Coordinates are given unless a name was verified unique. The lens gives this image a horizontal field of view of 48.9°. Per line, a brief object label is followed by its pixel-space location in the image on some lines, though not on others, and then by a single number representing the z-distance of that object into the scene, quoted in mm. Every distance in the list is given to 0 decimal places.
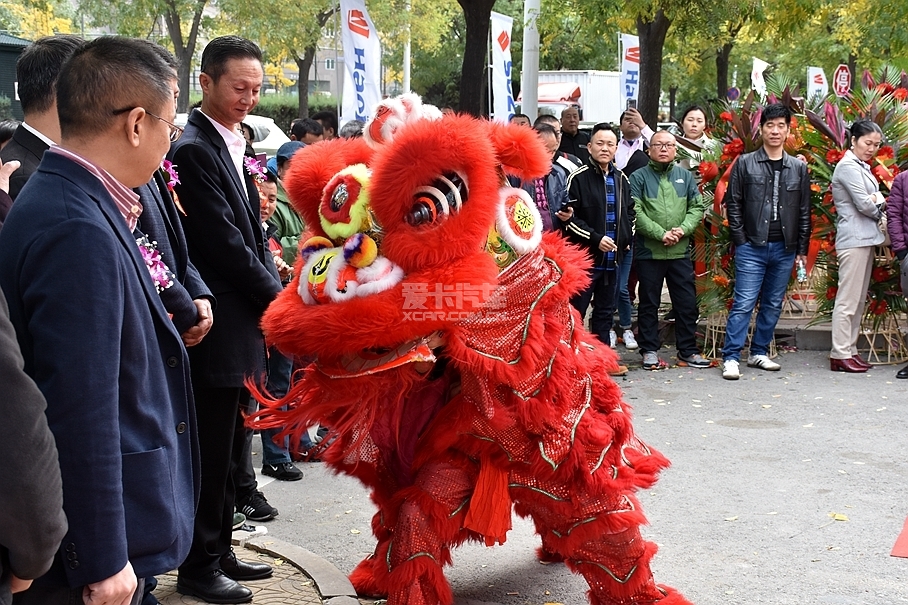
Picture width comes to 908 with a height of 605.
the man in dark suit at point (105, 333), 2020
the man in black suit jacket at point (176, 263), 3262
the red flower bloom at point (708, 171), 9250
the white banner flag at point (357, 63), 11086
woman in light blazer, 8359
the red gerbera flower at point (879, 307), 8961
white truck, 28875
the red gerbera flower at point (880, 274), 8844
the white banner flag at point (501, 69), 13248
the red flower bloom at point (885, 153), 8859
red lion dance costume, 3346
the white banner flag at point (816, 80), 18733
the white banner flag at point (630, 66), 17609
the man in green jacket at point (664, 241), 8734
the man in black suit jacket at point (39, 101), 3553
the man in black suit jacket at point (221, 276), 3797
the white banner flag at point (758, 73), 18172
